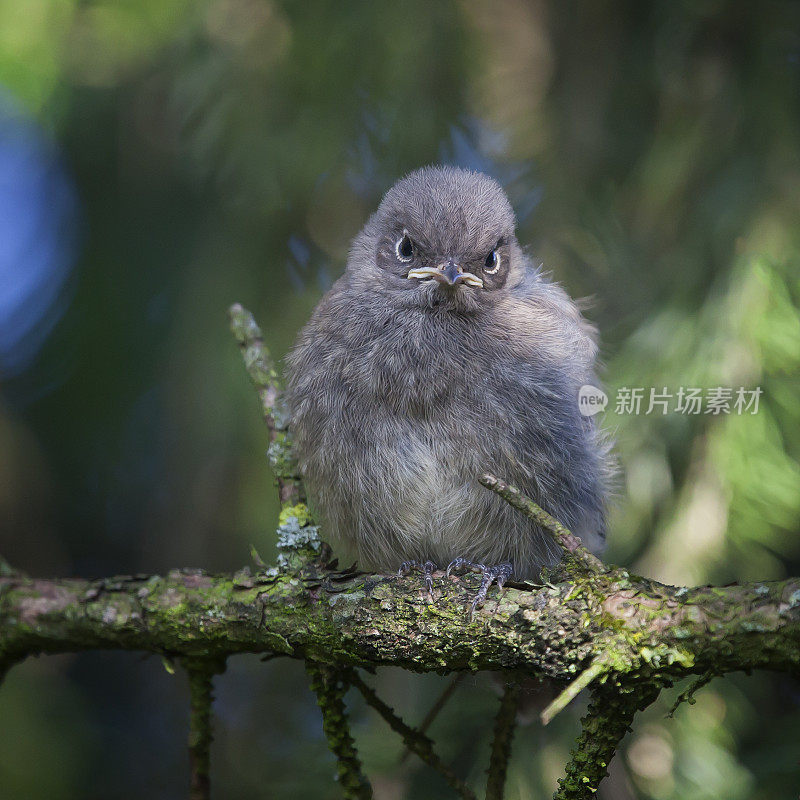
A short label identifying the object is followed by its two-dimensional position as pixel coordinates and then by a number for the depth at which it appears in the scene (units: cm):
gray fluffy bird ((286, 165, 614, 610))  280
